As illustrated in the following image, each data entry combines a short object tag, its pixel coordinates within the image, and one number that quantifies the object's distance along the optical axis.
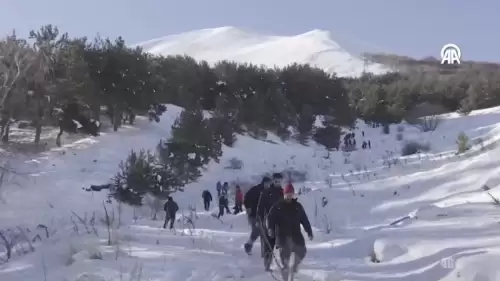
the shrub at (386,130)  49.65
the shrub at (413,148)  36.34
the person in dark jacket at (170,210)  15.39
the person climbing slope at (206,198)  21.86
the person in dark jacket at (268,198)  8.84
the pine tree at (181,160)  25.17
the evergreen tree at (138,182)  21.92
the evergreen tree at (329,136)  44.81
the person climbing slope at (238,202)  18.73
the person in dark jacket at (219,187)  24.28
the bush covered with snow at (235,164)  33.97
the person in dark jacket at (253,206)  9.27
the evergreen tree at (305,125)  45.81
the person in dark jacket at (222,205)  18.88
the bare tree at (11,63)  25.47
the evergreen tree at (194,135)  26.56
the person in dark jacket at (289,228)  7.43
